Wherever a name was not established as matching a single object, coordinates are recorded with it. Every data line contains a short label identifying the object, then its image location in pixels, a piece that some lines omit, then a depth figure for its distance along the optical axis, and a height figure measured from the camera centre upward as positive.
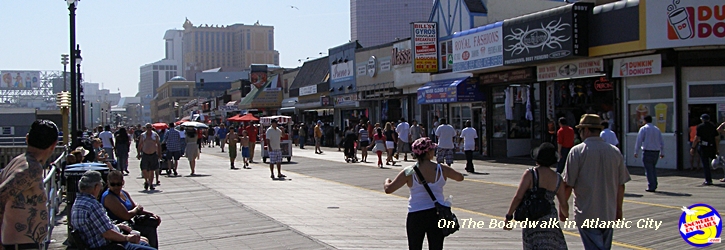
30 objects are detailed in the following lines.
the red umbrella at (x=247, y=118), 37.68 +0.75
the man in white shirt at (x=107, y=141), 22.06 -0.24
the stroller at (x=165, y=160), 20.40 -0.83
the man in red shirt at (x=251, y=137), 26.56 -0.22
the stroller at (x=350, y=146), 25.28 -0.59
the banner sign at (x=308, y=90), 46.53 +2.82
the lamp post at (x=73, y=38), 17.02 +2.38
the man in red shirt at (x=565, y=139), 15.70 -0.27
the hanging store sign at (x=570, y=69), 20.58 +1.82
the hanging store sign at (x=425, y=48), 29.67 +3.51
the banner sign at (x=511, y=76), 23.64 +1.88
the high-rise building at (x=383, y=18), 191.75 +31.53
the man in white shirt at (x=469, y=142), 19.34 -0.38
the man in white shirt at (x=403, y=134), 25.02 -0.17
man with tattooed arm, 5.18 -0.47
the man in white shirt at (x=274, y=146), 19.30 -0.43
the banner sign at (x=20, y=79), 110.62 +8.97
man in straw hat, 6.18 -0.52
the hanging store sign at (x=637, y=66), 18.64 +1.69
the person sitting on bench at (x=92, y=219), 6.28 -0.78
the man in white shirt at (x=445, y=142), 19.20 -0.38
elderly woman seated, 7.41 -0.81
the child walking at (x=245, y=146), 24.73 -0.52
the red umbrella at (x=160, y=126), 26.57 +0.27
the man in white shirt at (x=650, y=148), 13.84 -0.45
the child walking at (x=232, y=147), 24.16 -0.56
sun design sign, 20.34 +2.92
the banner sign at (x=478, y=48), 24.39 +3.00
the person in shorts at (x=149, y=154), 16.16 -0.51
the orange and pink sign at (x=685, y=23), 17.48 +2.64
